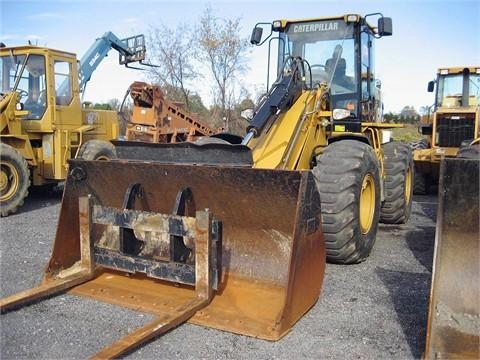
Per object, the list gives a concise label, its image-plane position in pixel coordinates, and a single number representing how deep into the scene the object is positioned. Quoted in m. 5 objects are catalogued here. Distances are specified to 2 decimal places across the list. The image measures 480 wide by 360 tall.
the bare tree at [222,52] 22.11
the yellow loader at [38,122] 8.63
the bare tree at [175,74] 22.66
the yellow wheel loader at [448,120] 11.20
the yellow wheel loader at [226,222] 3.78
